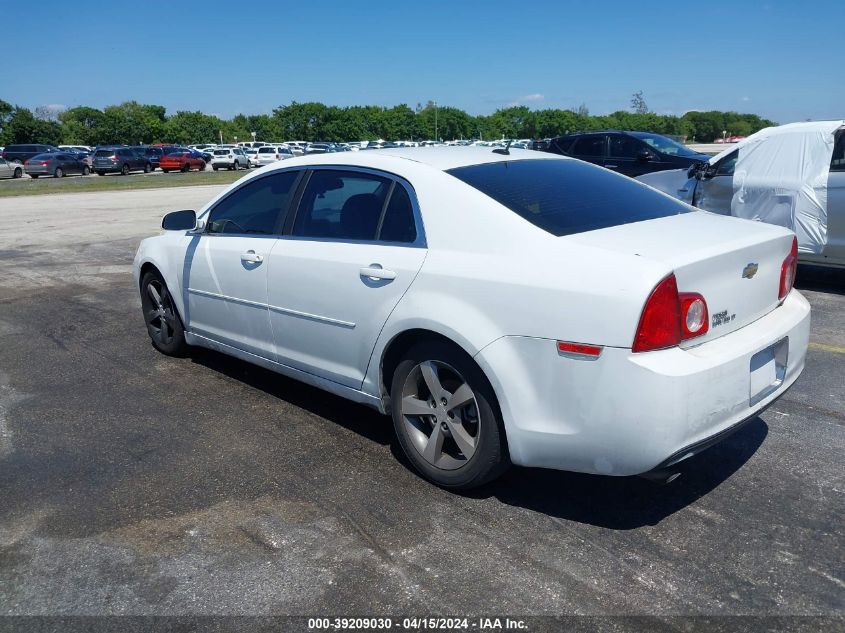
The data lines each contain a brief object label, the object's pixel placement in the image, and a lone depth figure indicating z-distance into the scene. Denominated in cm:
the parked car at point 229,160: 4709
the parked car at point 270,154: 4746
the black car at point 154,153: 4462
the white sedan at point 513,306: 289
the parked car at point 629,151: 1390
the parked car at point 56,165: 3912
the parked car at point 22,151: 4228
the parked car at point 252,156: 4889
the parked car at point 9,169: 3859
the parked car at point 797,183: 748
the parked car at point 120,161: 4109
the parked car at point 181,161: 4400
